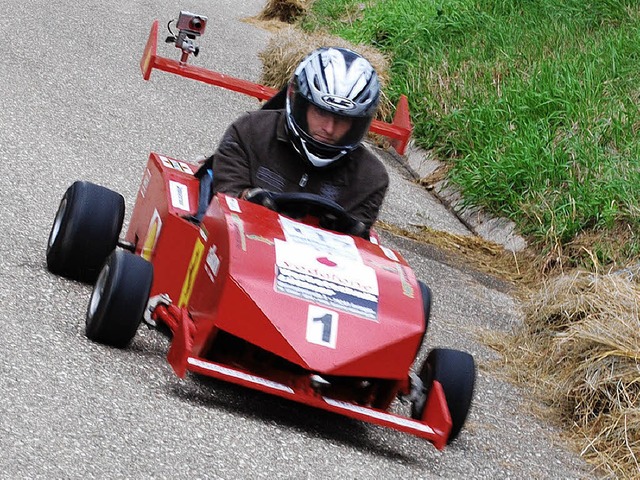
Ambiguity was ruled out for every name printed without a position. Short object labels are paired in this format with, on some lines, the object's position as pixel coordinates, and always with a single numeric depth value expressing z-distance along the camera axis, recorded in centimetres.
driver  1215
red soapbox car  1007
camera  1645
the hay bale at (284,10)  3519
